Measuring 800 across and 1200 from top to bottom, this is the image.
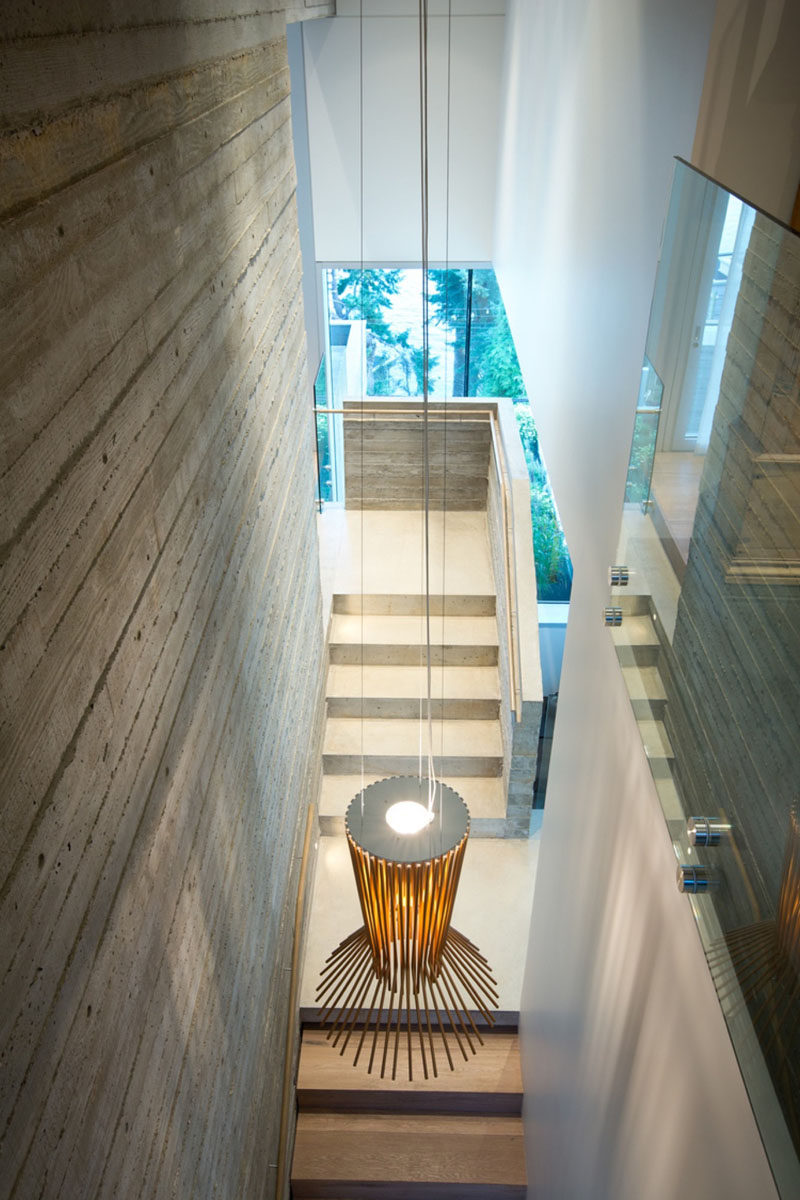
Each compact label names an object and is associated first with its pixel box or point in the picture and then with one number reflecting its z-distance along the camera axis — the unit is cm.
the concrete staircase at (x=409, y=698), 565
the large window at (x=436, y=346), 841
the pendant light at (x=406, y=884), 244
